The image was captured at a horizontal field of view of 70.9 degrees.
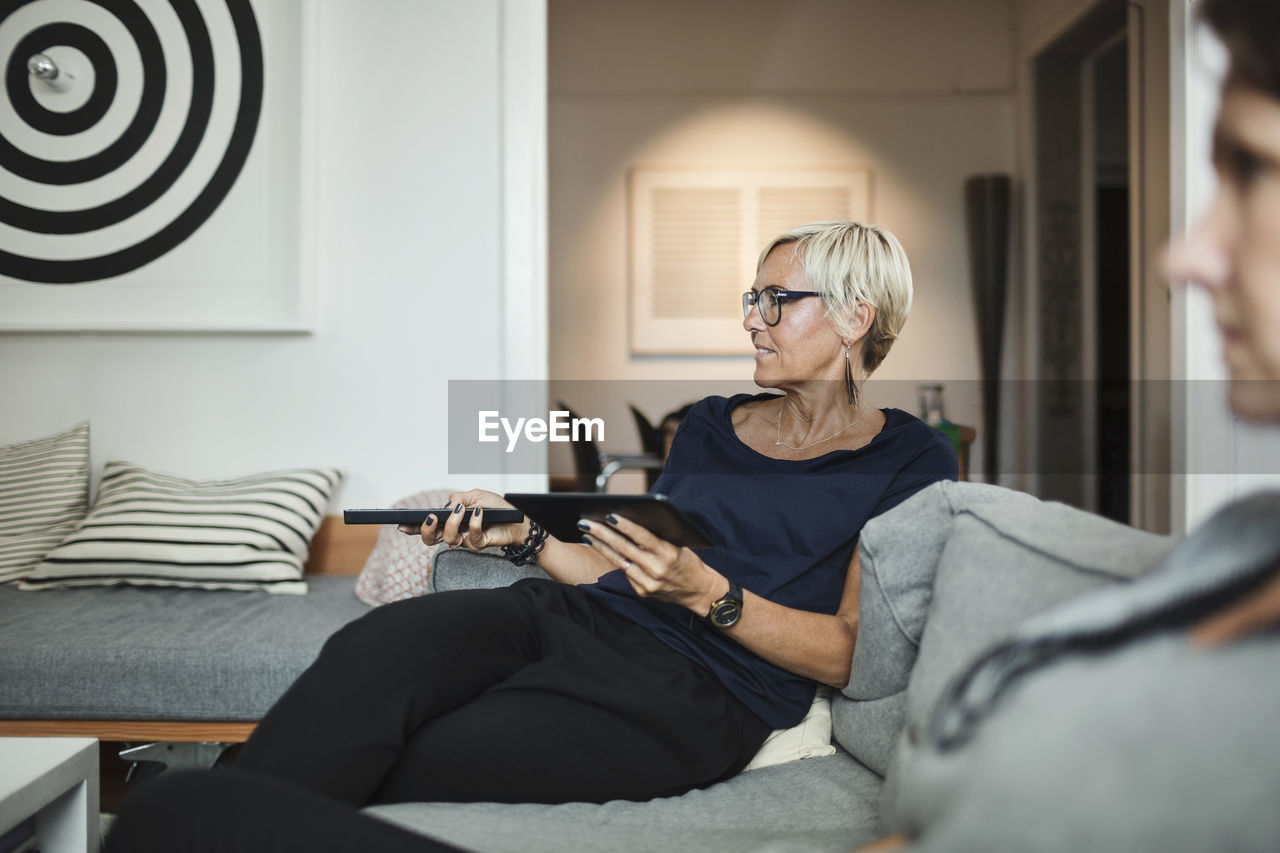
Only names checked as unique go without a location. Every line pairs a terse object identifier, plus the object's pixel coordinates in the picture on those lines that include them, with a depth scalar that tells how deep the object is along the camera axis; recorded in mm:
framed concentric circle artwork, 2512
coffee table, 1182
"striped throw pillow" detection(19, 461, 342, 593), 2240
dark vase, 4523
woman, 1051
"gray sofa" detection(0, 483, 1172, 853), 823
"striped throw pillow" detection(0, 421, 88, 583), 2350
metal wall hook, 2516
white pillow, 1248
